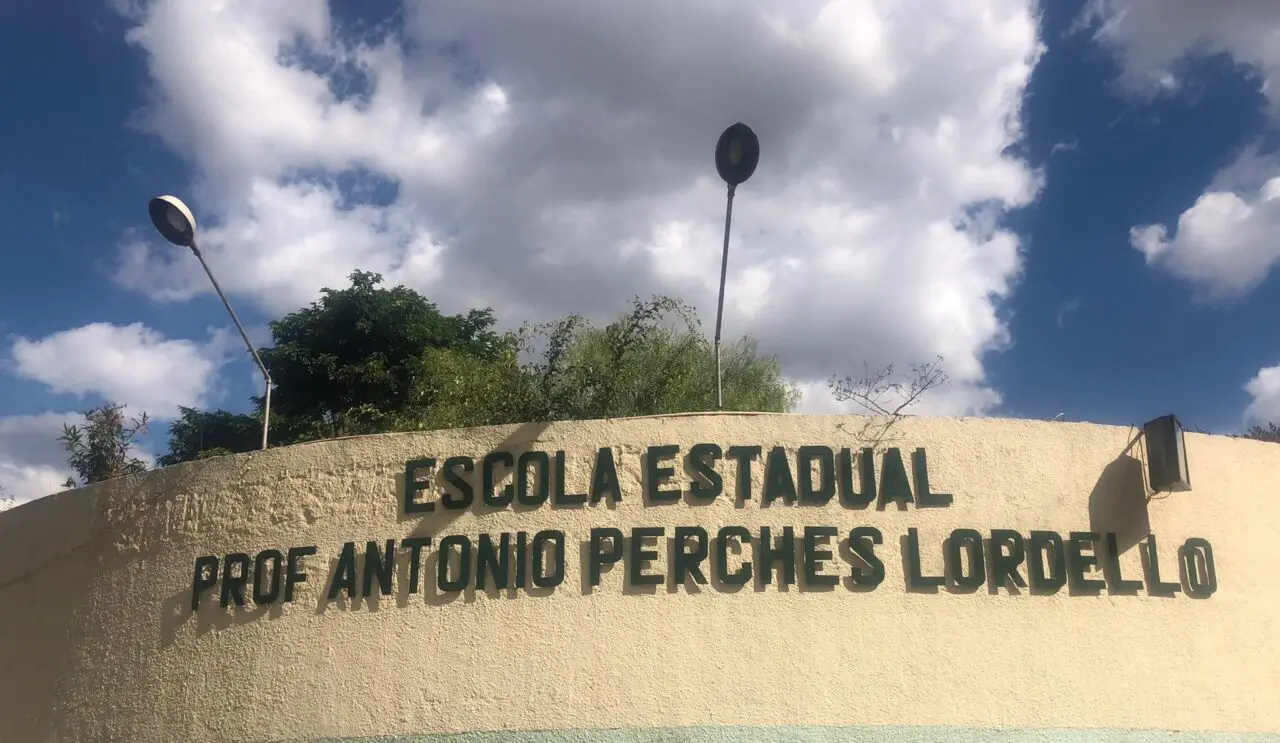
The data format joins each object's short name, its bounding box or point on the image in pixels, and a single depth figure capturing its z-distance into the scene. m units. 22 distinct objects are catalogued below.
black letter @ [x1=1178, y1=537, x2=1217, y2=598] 7.14
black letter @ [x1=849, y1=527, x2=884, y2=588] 6.82
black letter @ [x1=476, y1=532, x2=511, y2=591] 6.95
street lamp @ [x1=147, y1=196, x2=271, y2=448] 8.52
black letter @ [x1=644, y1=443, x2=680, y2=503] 7.02
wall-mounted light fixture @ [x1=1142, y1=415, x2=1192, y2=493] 6.98
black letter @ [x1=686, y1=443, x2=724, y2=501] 7.01
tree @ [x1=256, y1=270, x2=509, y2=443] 18.52
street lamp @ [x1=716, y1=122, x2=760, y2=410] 7.64
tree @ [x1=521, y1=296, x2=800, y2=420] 9.62
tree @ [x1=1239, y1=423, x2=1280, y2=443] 14.06
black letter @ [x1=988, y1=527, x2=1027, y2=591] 6.92
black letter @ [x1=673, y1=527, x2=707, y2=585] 6.82
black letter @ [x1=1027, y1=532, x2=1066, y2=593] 6.94
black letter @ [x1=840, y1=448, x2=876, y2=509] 7.04
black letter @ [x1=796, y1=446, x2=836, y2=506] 7.04
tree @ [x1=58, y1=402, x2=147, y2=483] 13.40
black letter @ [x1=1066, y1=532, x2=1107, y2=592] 6.98
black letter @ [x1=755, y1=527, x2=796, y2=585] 6.82
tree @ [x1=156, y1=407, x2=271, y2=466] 20.02
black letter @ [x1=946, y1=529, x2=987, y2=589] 6.88
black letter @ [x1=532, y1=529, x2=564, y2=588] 6.88
